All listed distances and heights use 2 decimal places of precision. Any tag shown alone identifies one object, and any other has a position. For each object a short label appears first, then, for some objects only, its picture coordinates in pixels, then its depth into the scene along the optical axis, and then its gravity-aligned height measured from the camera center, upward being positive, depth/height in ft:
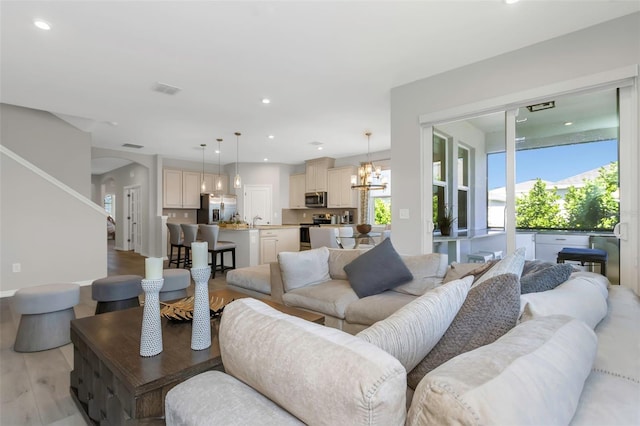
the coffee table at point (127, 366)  3.95 -2.16
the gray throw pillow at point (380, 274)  8.87 -1.78
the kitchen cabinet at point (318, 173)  27.30 +3.49
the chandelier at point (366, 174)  18.23 +2.28
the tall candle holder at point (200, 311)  4.84 -1.54
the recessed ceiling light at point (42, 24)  8.32 +5.15
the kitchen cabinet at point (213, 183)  29.48 +2.90
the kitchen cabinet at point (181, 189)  26.66 +2.13
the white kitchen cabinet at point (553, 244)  9.90 -1.09
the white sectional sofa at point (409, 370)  1.91 -1.17
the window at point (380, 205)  24.98 +0.55
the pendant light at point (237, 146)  19.82 +4.93
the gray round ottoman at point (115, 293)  9.82 -2.53
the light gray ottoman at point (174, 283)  10.78 -2.47
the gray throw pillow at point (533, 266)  6.41 -1.18
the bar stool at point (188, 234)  19.70 -1.33
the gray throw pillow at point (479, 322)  3.32 -1.24
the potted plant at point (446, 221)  12.74 -0.40
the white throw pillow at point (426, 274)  8.75 -1.78
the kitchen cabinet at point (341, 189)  25.49 +1.92
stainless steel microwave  27.07 +1.15
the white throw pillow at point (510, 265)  4.46 -0.85
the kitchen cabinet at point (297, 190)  29.19 +2.11
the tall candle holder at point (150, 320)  4.58 -1.59
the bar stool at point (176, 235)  21.20 -1.49
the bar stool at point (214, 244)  18.33 -1.92
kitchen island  19.51 -1.92
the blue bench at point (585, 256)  9.25 -1.41
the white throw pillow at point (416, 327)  2.89 -1.14
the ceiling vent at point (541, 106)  9.78 +3.33
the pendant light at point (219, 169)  21.93 +4.31
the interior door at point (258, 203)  29.50 +0.91
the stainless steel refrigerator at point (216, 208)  27.45 +0.44
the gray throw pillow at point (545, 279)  4.94 -1.13
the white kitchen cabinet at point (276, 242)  20.47 -2.02
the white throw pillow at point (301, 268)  9.70 -1.80
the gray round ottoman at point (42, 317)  8.56 -2.92
